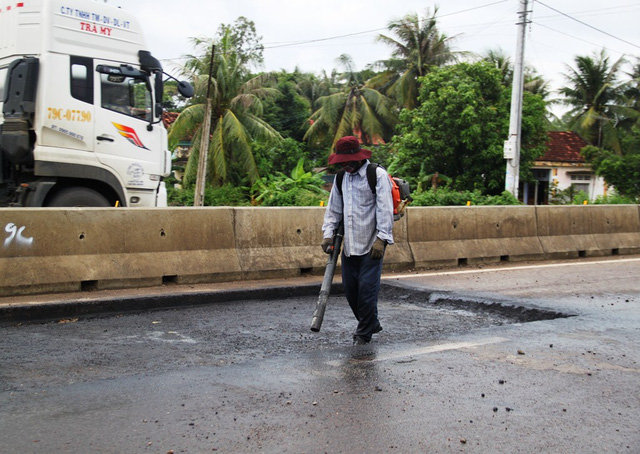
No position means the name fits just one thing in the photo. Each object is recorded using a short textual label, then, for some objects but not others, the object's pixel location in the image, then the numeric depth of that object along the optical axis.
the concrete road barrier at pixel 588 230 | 12.31
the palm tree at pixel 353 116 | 42.50
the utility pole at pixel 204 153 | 30.64
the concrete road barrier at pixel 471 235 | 10.65
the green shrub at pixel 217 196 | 32.21
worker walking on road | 5.79
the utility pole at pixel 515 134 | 21.66
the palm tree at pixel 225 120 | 33.38
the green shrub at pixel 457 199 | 19.91
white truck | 9.79
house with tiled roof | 40.03
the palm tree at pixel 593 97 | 45.62
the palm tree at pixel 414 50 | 39.66
